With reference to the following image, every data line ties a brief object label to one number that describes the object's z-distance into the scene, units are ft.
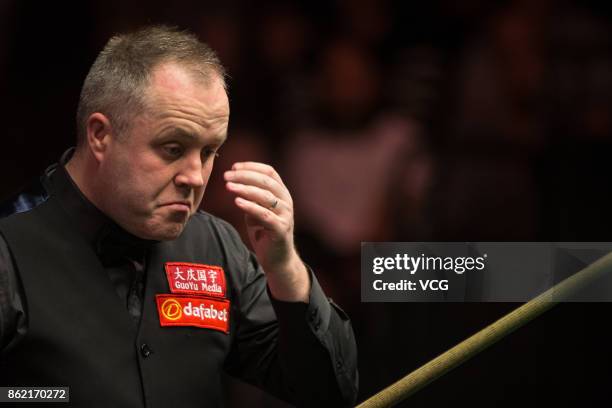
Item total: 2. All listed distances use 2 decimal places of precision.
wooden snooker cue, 26.49
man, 26.42
